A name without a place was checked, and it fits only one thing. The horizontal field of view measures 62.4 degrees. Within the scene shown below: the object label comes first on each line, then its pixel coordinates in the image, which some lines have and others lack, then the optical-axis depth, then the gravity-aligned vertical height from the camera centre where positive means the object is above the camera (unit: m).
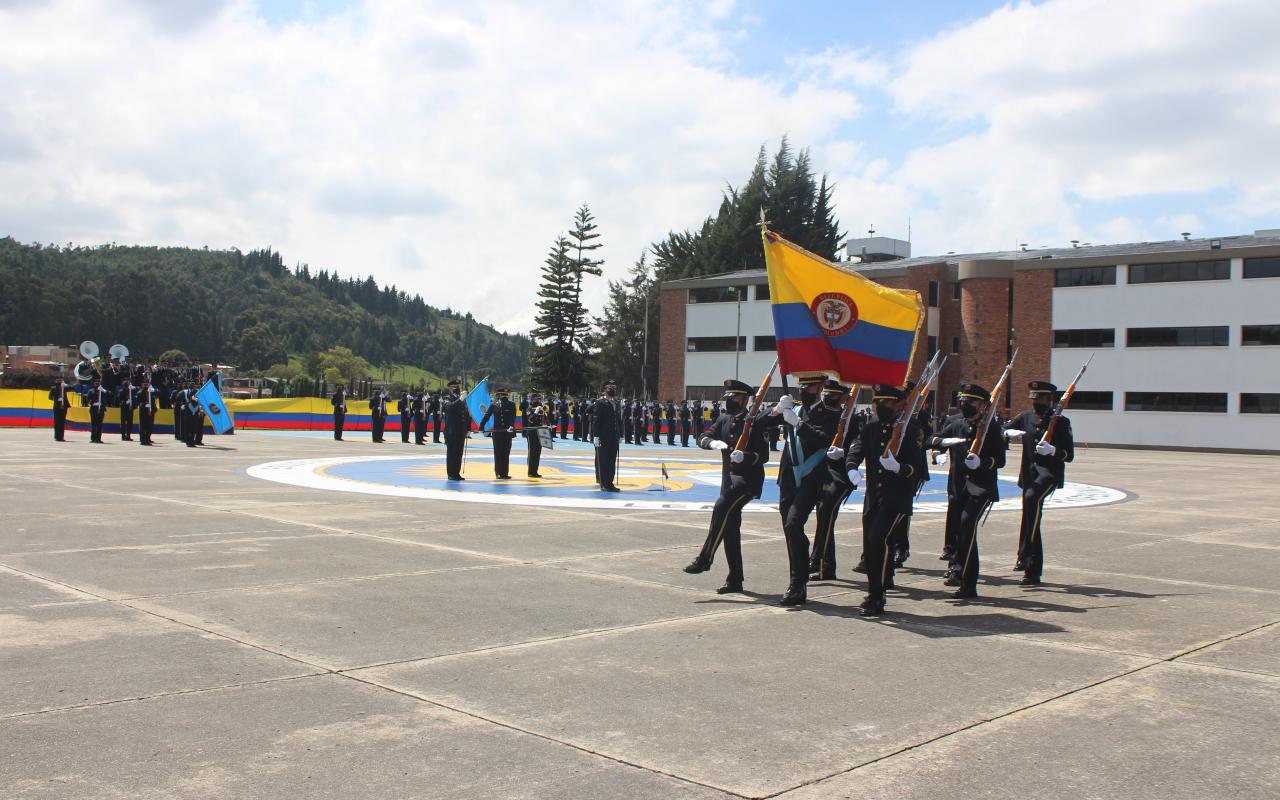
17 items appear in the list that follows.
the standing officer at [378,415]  35.03 -0.46
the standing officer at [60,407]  29.52 -0.38
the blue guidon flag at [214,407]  29.61 -0.28
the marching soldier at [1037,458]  10.32 -0.41
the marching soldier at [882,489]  8.45 -0.61
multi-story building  49.34 +4.60
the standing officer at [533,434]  21.05 -0.56
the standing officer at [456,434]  19.97 -0.58
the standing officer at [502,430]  20.38 -0.48
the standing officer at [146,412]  28.08 -0.44
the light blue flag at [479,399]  23.55 +0.12
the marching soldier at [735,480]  9.34 -0.61
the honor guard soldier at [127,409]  29.00 -0.39
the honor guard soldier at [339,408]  35.97 -0.25
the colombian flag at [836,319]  11.70 +1.07
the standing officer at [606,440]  18.95 -0.59
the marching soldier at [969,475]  9.39 -0.56
